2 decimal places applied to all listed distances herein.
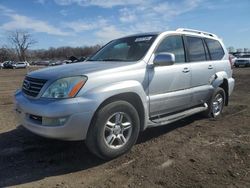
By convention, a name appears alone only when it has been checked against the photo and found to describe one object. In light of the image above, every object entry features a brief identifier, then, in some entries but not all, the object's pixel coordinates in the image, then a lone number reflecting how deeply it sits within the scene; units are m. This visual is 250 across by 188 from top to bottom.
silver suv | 2.43
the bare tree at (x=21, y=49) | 65.72
